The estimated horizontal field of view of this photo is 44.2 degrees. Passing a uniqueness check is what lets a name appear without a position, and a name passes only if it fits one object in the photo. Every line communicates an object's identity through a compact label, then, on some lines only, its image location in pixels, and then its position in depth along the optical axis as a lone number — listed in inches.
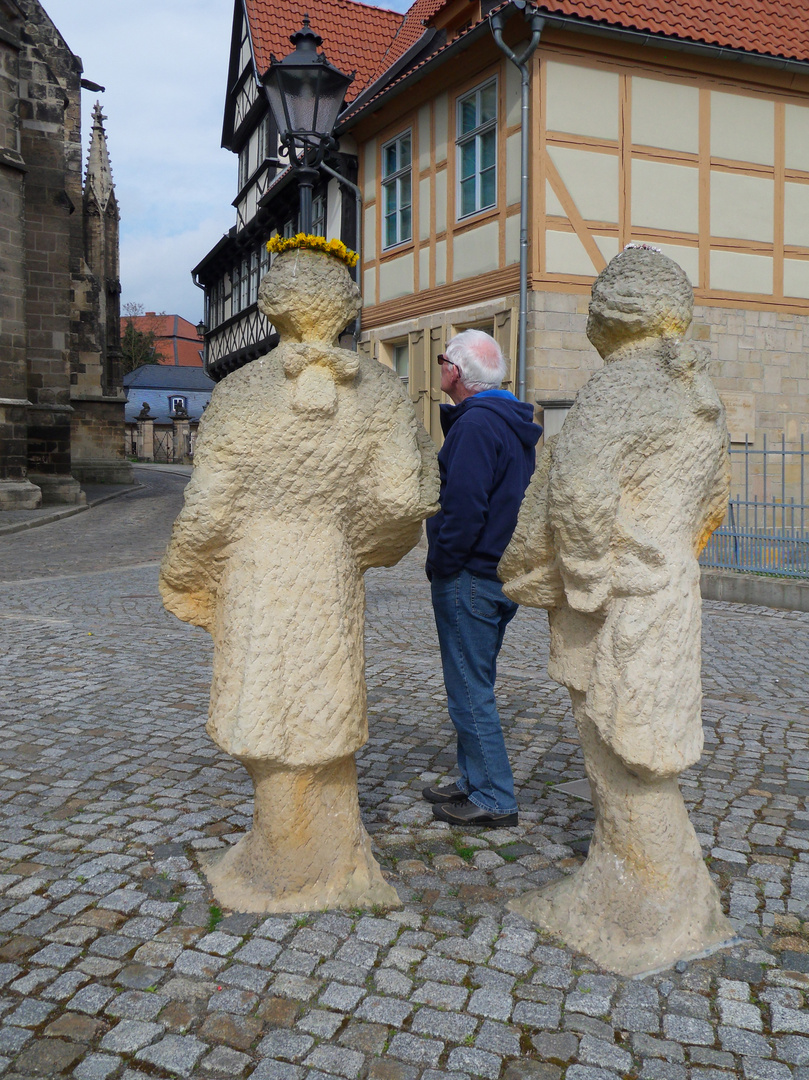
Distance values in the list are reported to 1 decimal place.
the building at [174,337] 2920.8
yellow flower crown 113.8
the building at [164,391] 2367.1
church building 682.2
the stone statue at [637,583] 102.4
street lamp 237.5
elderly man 138.2
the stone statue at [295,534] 110.3
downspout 457.7
